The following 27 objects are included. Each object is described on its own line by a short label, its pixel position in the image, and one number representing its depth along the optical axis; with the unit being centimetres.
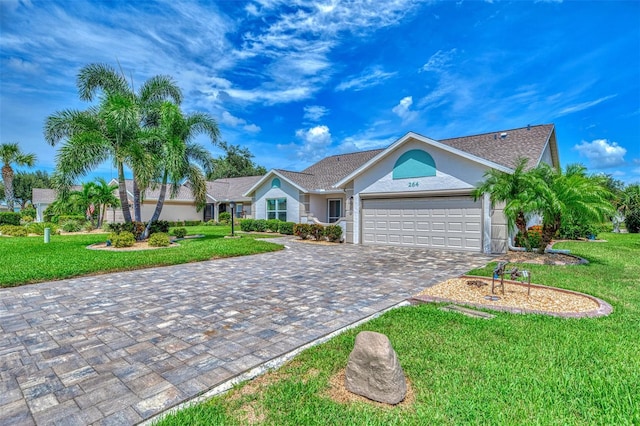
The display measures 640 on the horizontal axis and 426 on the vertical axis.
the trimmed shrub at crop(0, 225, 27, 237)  1920
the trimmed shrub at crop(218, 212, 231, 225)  3068
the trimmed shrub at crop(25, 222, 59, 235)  2052
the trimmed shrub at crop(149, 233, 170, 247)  1417
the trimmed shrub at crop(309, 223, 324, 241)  1734
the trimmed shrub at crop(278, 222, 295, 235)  2198
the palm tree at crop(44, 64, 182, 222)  1370
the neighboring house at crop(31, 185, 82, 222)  3444
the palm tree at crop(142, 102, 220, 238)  1544
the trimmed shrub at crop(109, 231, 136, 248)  1359
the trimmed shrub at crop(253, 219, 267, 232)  2359
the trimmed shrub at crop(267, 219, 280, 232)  2279
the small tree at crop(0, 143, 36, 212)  2940
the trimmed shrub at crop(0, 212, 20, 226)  2623
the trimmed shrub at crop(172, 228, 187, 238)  1825
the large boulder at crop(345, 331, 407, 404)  288
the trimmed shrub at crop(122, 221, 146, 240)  1541
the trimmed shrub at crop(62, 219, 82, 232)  2212
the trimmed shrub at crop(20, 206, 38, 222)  3483
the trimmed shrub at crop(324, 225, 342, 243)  1673
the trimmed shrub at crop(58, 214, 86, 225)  2388
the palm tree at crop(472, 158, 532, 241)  1023
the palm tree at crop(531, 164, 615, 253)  961
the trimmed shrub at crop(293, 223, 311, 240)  1794
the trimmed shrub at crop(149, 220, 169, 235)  1666
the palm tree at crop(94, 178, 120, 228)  2233
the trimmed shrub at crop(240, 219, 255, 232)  2422
